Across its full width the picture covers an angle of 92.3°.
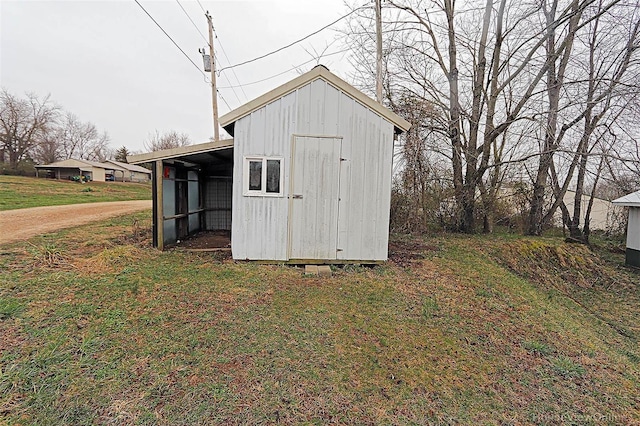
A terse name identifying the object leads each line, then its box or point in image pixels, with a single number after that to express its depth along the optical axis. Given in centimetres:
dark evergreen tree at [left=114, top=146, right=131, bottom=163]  4741
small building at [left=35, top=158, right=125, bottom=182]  3316
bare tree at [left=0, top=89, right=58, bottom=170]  3331
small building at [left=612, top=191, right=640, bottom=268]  898
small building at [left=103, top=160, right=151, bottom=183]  4317
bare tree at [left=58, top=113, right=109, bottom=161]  4550
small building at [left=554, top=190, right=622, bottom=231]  1200
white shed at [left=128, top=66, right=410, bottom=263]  609
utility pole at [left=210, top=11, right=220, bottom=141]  1295
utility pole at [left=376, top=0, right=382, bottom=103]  942
